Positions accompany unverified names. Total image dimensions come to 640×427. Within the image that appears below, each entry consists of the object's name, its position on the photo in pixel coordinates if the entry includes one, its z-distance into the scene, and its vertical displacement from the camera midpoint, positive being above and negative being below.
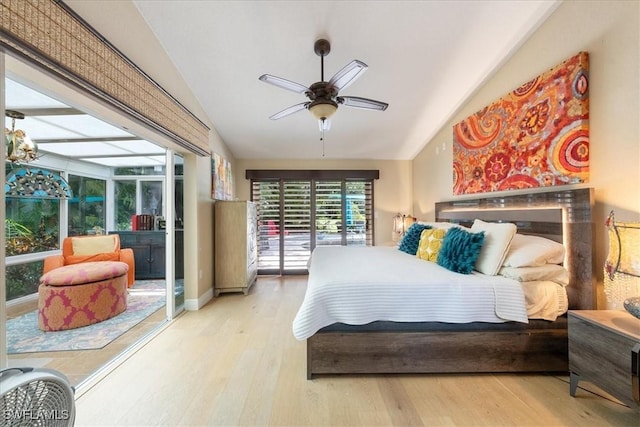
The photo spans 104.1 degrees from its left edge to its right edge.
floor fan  0.72 -0.58
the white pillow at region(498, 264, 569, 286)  1.82 -0.45
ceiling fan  1.85 +1.01
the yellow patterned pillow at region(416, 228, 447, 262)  2.47 -0.31
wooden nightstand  1.23 -0.76
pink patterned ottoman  2.45 -0.83
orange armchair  2.90 -0.49
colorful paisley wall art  1.83 +0.70
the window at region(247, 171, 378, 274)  4.87 +0.00
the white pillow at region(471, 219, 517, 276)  1.94 -0.28
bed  1.75 -0.84
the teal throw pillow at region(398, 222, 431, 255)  2.98 -0.32
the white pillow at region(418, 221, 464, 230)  2.87 -0.14
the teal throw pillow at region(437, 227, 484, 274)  1.99 -0.31
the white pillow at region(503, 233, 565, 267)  1.85 -0.31
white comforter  1.74 -0.61
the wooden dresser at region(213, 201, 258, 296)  3.66 -0.47
